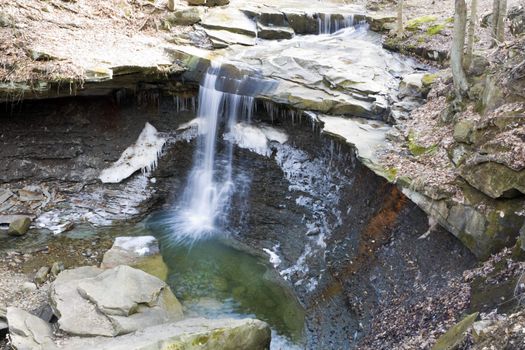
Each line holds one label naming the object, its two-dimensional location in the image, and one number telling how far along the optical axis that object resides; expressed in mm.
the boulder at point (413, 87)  12320
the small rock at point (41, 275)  10656
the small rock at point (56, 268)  10942
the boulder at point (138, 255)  11664
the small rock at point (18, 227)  12477
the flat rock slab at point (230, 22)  16578
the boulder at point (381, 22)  17375
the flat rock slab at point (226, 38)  15664
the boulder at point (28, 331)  8023
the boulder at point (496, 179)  7516
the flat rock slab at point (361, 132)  10641
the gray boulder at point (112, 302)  8500
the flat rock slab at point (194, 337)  7676
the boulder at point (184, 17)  16469
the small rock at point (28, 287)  10266
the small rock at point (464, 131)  9164
